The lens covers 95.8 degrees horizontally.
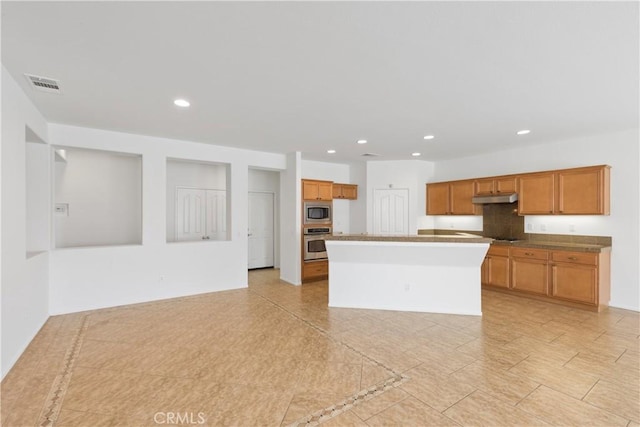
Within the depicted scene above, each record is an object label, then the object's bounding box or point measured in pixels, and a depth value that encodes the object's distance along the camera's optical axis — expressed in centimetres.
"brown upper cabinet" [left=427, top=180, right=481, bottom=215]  599
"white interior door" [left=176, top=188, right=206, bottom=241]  621
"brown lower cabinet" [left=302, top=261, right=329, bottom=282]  607
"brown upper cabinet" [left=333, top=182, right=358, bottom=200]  696
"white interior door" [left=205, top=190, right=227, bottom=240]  659
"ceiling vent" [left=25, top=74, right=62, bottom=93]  266
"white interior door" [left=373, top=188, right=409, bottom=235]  664
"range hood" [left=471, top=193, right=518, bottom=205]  530
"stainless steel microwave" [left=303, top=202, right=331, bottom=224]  618
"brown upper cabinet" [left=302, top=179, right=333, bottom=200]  618
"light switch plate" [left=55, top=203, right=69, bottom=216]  519
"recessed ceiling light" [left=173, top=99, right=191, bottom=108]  319
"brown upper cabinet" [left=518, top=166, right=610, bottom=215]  439
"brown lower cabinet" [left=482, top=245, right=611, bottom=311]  425
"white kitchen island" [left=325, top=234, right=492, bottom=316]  400
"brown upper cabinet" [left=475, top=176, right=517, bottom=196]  537
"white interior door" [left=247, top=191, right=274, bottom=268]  736
